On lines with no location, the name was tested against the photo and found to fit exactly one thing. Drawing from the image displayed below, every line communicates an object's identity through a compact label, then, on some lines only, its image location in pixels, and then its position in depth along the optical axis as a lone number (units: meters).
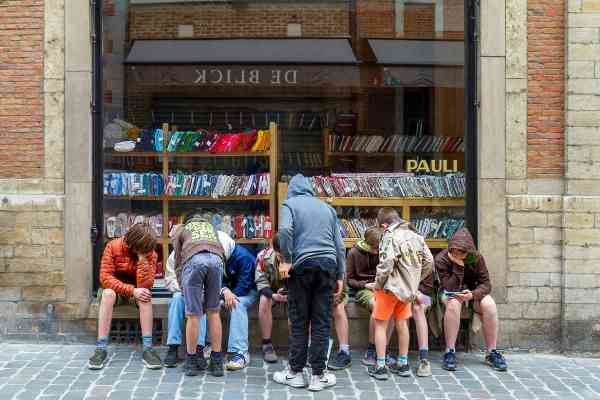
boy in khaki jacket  6.97
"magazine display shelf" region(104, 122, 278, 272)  8.83
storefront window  8.72
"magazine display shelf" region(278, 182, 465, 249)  8.55
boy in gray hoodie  6.69
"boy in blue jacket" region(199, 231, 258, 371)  7.32
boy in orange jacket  7.32
